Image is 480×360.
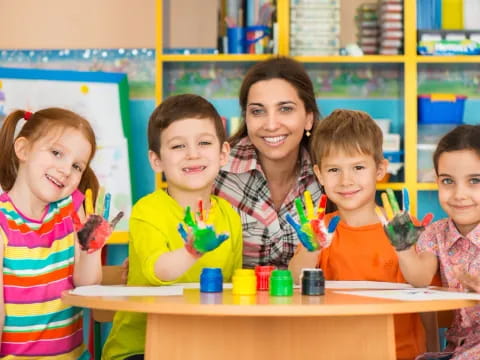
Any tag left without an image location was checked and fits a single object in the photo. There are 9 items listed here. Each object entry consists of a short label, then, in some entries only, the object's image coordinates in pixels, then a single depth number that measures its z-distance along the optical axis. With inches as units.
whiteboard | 144.1
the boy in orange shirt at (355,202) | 88.6
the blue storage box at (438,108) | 145.5
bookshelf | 143.3
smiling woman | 106.4
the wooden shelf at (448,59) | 144.5
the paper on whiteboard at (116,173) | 145.3
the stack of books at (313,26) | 143.8
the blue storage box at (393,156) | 145.6
